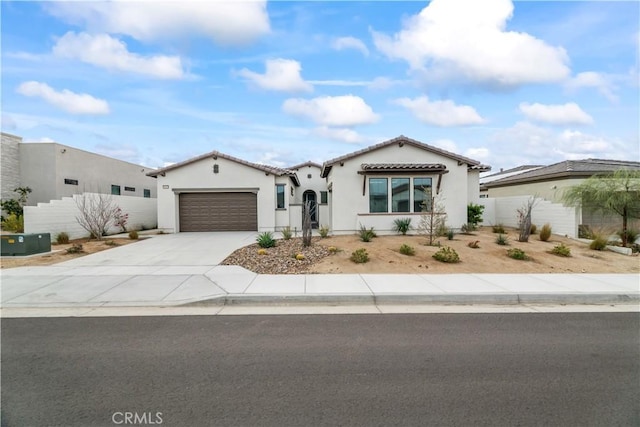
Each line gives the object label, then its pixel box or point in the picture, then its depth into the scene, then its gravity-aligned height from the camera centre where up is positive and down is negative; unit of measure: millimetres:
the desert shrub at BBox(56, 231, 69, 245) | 15002 -1240
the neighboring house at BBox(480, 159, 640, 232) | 16375 +1418
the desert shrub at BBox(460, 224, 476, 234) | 16391 -1132
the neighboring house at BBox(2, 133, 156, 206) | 20266 +2654
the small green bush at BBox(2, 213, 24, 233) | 15906 -612
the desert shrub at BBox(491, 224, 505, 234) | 16278 -1205
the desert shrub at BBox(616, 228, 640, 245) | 13546 -1260
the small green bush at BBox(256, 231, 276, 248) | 12320 -1236
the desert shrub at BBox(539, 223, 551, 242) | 14246 -1246
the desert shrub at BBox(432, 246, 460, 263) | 10281 -1540
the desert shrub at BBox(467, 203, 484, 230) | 17922 -443
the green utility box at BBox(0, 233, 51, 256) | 11523 -1154
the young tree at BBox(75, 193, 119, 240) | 16516 -183
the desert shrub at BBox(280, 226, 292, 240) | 13908 -1124
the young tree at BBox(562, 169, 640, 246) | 13445 +435
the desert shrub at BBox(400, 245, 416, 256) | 11133 -1469
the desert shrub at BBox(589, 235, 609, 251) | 12953 -1543
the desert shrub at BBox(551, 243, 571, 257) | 11375 -1573
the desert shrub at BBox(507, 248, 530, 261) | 10695 -1589
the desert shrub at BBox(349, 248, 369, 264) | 10141 -1515
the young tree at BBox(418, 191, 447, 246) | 14211 -495
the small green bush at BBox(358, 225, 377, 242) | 13688 -1181
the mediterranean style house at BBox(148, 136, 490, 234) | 16391 +968
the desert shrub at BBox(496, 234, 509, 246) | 12859 -1368
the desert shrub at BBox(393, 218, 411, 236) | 15977 -881
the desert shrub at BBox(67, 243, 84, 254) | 12430 -1469
